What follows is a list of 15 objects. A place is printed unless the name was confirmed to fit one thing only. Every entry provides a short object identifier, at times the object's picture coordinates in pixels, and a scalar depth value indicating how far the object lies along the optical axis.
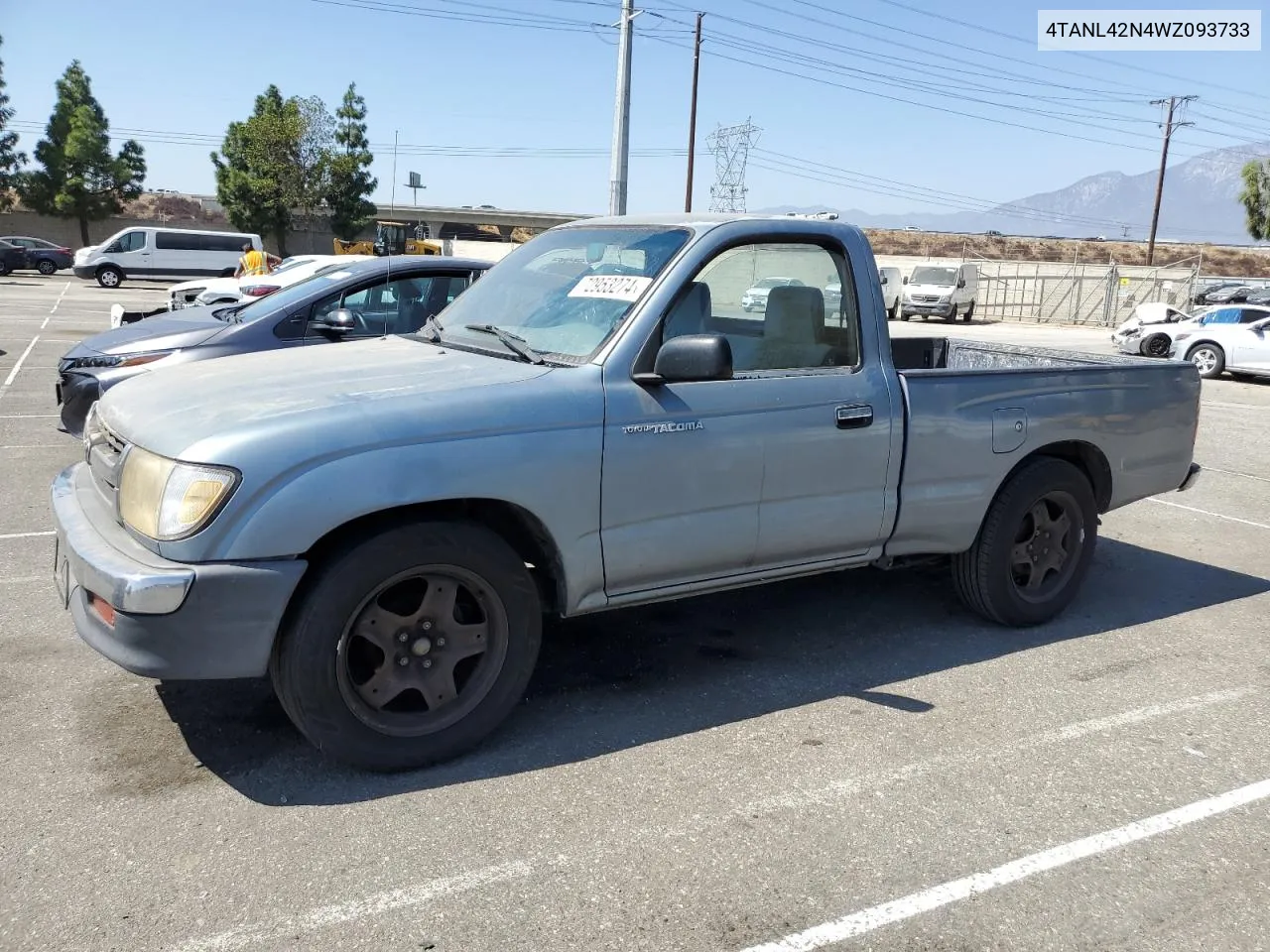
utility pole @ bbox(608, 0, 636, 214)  18.84
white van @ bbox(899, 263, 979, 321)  36.00
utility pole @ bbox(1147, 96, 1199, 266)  53.97
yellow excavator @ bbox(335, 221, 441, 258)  42.56
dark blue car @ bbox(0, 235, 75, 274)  40.66
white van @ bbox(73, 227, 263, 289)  35.59
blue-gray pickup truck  3.23
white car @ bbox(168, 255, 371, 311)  13.85
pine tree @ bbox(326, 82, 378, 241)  52.31
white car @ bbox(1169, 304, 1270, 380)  18.03
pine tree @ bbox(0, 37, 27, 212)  49.50
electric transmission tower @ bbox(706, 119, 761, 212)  48.66
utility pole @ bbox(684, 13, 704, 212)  45.66
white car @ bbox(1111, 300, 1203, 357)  19.73
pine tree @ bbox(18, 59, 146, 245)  50.94
